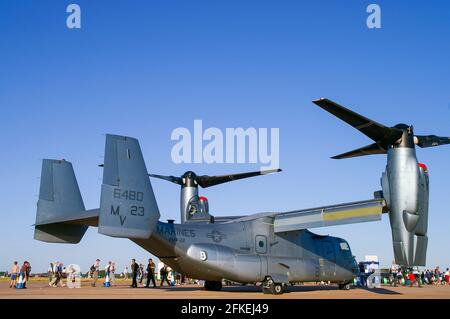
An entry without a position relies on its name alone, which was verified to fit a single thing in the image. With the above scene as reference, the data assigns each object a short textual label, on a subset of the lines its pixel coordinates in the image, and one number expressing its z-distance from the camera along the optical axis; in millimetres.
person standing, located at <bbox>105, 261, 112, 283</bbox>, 31183
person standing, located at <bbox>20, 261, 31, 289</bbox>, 26934
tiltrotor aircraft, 16453
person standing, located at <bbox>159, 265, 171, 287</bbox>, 30456
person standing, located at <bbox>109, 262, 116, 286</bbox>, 32500
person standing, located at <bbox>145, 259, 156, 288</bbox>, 27384
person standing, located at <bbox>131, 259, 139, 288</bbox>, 28094
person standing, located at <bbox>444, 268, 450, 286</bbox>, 41125
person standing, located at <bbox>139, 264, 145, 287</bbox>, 37325
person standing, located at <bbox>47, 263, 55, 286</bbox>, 32188
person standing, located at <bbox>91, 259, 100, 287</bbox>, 31031
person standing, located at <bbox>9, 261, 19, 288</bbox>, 29344
